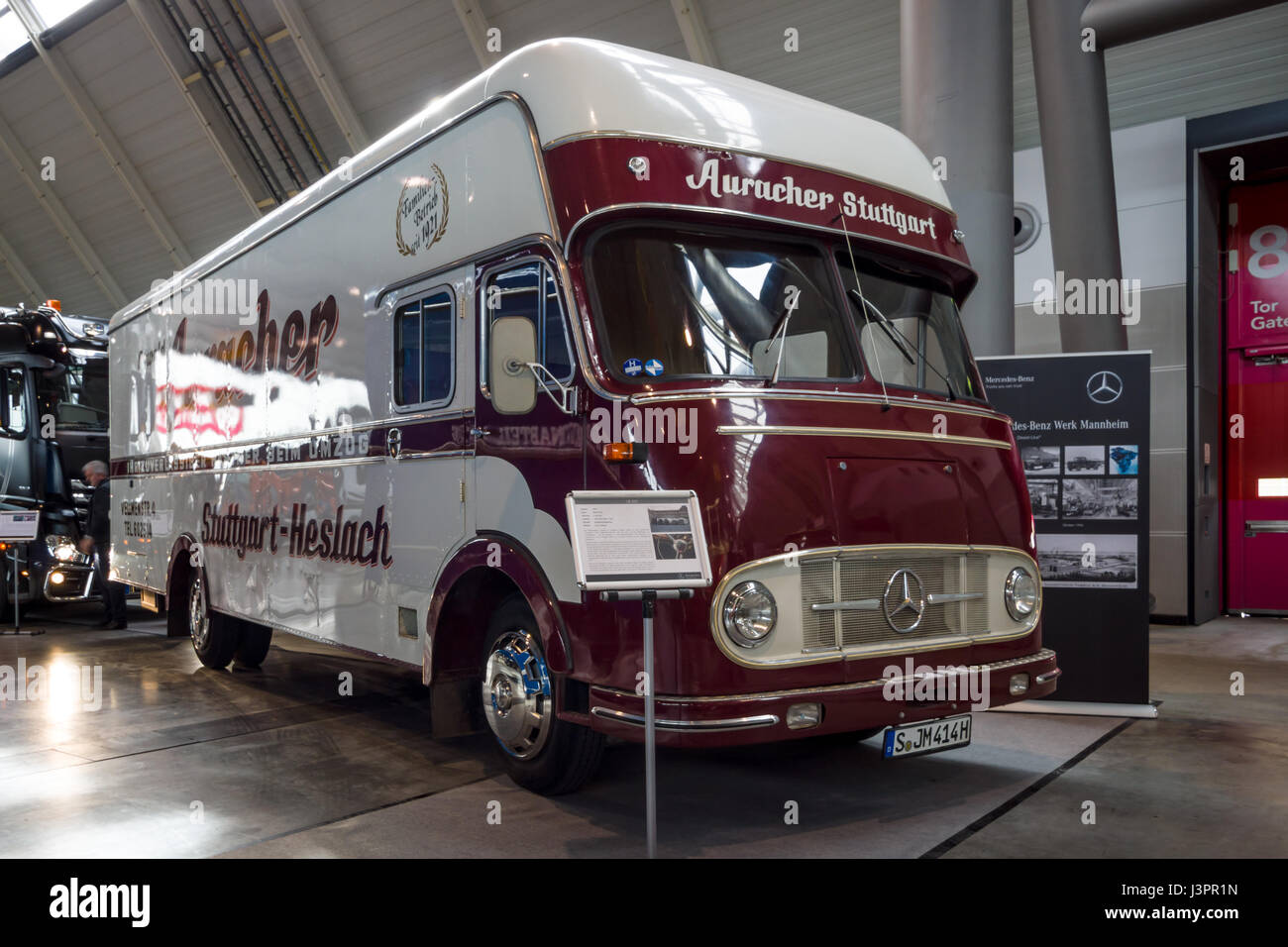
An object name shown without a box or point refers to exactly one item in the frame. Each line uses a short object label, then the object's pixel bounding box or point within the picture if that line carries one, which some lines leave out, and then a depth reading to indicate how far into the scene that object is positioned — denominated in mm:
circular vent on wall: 12086
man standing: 11469
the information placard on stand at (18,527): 10703
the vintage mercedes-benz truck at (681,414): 4035
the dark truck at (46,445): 11688
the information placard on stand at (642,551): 3602
